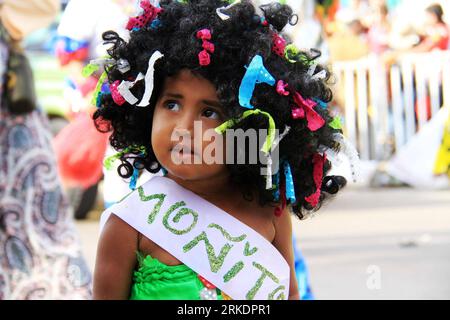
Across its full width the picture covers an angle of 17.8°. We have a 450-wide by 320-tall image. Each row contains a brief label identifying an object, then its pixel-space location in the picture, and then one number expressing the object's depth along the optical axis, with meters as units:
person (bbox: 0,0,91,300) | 5.40
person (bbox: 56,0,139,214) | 4.13
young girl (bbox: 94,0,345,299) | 2.99
